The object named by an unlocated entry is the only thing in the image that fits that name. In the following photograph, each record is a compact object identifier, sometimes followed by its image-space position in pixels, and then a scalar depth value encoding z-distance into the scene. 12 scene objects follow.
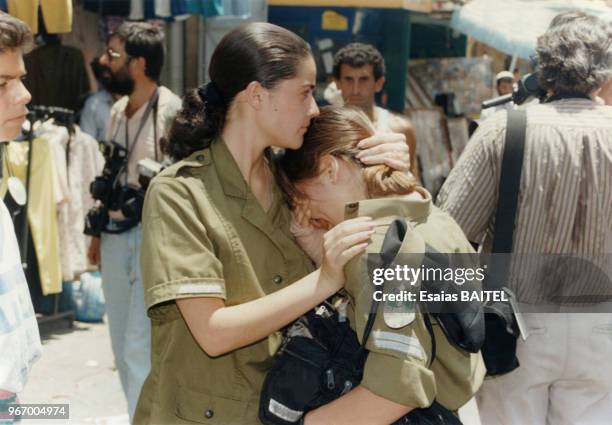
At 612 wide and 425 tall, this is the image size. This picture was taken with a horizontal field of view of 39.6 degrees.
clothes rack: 5.72
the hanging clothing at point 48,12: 5.32
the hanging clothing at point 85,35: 8.45
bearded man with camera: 4.20
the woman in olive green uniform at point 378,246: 1.91
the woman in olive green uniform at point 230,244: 2.04
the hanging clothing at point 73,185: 6.03
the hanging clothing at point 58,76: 7.85
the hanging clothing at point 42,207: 5.74
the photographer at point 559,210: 2.79
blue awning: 7.40
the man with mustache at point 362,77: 5.25
